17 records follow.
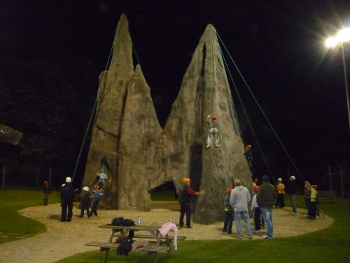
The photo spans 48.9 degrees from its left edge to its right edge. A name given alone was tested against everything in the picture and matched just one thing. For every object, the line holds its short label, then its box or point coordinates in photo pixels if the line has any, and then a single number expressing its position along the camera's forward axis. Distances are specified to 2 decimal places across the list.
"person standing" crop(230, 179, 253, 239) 14.19
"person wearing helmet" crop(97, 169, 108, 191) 25.60
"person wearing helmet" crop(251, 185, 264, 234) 16.17
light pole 16.48
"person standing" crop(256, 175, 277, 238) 13.98
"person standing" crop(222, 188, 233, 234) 15.63
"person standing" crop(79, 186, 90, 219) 20.94
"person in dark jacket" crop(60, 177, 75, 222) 19.44
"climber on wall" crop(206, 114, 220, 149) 20.58
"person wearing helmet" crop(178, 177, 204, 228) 17.05
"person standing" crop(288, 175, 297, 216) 22.16
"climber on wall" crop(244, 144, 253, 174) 24.23
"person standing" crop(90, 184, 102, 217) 21.23
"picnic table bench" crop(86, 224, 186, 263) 9.64
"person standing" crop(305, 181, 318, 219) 19.31
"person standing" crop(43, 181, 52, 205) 26.92
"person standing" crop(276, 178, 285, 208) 24.22
